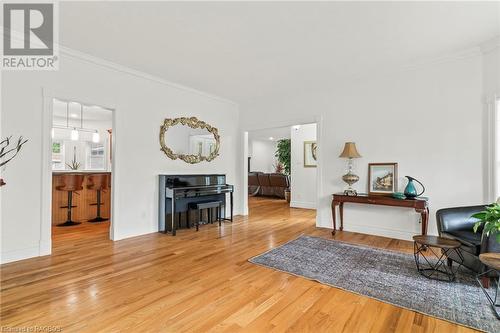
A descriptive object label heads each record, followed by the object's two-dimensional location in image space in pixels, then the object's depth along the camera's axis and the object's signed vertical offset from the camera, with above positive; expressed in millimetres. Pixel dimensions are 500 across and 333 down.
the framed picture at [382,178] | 4043 -160
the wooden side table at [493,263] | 1864 -708
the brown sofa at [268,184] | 9008 -626
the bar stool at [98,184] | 5055 -357
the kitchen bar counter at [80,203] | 4723 -737
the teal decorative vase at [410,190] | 3688 -320
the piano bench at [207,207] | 4535 -742
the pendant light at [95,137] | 6446 +757
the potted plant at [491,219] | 1935 -392
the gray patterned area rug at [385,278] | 1969 -1118
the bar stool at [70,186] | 4605 -366
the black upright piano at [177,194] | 4312 -478
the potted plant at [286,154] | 8570 +461
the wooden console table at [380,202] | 3482 -520
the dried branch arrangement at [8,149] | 2875 +197
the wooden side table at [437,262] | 2441 -1090
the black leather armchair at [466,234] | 2262 -674
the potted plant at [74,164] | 7176 +65
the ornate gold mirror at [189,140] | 4602 +546
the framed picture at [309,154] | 7266 +404
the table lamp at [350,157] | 4223 +191
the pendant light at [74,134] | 5973 +767
